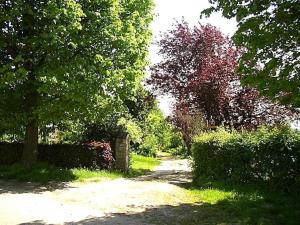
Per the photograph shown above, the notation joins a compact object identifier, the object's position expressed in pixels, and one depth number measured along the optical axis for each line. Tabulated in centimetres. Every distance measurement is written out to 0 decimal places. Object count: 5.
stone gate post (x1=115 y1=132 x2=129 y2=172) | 1774
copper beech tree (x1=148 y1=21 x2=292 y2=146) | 1670
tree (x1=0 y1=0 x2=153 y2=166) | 1269
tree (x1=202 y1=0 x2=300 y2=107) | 830
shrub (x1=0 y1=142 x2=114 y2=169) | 1623
